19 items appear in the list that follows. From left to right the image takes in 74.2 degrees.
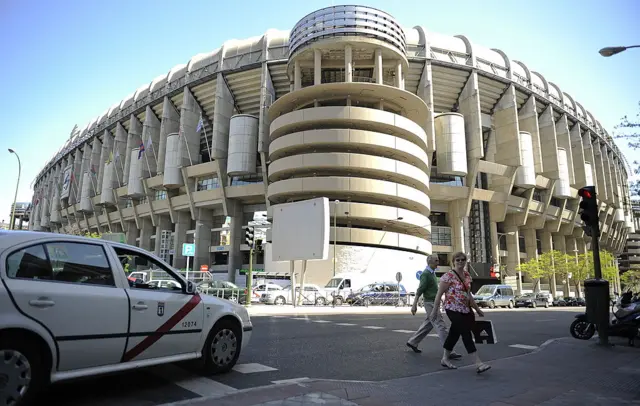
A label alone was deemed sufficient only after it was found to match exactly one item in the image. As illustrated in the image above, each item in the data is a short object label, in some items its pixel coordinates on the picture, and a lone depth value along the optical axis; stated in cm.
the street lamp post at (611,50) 972
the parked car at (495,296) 3276
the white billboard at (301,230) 2566
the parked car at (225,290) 2567
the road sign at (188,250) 2801
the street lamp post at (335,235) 3956
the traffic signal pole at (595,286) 868
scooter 907
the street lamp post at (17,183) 2837
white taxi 341
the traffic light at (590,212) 922
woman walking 588
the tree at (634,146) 1241
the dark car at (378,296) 2994
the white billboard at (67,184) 7412
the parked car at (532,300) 3844
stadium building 4419
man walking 735
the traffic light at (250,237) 2042
